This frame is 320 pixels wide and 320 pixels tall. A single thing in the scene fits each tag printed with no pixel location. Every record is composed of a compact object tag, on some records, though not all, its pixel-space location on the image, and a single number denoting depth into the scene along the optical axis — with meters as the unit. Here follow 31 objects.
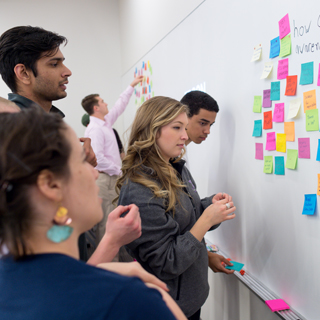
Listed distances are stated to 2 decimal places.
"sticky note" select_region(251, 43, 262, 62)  1.46
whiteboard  1.21
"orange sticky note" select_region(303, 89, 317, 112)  1.15
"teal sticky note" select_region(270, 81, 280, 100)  1.35
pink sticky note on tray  1.29
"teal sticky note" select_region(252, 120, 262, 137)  1.50
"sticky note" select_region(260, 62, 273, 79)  1.39
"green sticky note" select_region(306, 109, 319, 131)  1.14
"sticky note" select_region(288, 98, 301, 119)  1.23
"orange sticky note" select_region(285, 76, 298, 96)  1.24
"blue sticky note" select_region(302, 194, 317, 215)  1.17
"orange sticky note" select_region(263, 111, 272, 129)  1.42
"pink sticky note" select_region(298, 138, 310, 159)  1.19
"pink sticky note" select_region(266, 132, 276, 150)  1.40
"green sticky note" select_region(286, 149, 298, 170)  1.26
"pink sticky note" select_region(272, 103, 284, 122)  1.34
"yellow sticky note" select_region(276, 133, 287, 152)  1.33
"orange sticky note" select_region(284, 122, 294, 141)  1.28
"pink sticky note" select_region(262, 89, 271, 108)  1.42
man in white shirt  3.26
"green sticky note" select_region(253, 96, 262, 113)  1.49
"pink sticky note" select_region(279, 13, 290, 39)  1.26
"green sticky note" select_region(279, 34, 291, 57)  1.26
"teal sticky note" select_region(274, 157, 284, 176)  1.35
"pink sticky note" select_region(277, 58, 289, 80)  1.28
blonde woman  1.18
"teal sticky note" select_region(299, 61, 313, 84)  1.15
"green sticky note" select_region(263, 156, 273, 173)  1.43
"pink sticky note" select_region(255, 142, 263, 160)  1.50
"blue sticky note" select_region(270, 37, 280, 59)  1.33
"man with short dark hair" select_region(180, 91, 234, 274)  1.84
